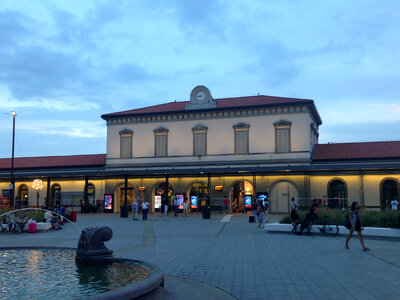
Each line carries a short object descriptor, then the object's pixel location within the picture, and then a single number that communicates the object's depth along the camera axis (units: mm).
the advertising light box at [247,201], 33219
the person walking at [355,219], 12484
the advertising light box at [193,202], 34719
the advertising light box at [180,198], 33847
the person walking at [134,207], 27623
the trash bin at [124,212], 30031
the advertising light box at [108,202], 36438
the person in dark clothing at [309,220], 16983
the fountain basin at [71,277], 6590
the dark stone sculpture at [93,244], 9039
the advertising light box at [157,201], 36250
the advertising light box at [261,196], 31806
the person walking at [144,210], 27484
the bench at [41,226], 20828
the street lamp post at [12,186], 29648
